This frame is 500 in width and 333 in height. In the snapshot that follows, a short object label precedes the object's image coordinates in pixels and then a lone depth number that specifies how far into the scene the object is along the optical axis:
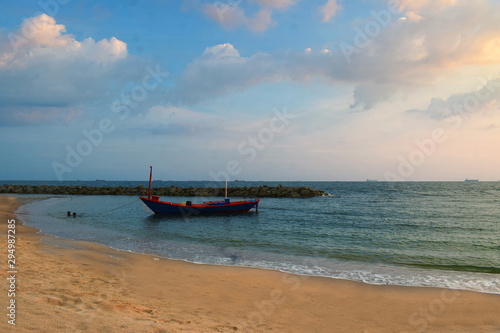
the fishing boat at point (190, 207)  34.00
